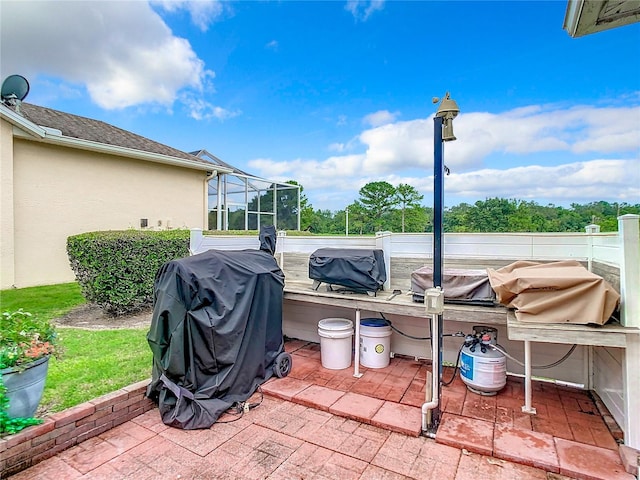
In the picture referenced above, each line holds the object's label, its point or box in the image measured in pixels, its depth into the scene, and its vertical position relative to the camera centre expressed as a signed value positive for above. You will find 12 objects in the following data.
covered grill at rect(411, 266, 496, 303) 2.95 -0.50
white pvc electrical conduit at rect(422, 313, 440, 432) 2.46 -1.17
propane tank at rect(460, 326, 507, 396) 2.95 -1.22
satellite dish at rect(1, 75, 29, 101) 7.55 +3.44
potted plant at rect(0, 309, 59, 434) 2.10 -0.88
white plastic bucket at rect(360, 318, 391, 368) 3.64 -1.26
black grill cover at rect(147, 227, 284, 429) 2.66 -0.91
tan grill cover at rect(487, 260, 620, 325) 2.22 -0.46
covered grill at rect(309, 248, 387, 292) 3.44 -0.39
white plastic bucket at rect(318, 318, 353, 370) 3.63 -1.27
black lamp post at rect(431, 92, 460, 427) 2.44 +0.43
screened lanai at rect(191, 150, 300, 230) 11.49 +1.20
